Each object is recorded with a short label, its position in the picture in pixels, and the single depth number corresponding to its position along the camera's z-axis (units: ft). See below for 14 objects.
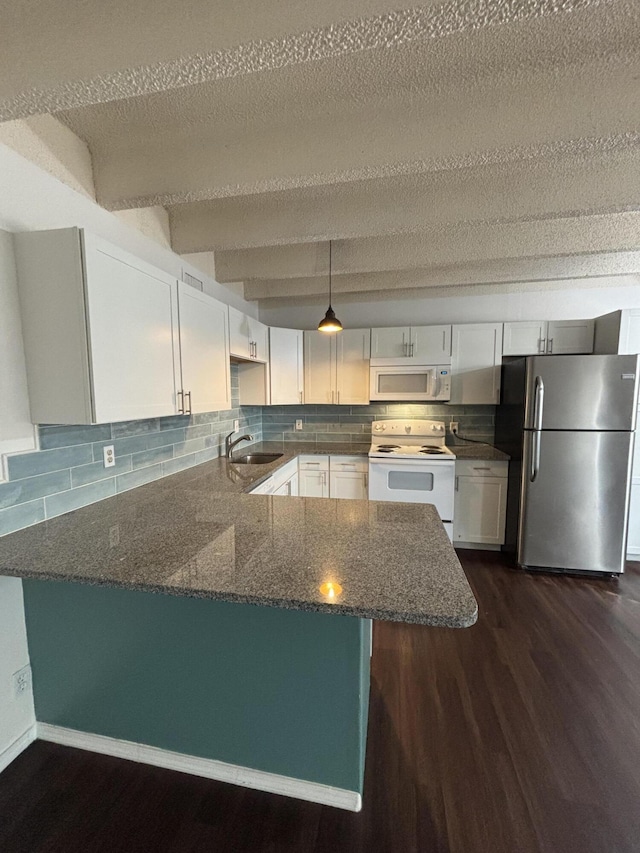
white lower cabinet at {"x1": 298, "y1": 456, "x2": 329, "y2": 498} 11.32
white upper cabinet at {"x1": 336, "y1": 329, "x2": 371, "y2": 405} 11.40
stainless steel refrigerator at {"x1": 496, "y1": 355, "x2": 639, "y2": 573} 8.77
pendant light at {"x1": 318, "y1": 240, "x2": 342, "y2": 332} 8.29
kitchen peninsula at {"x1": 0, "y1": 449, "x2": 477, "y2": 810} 3.46
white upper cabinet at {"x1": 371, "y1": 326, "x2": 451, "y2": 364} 10.83
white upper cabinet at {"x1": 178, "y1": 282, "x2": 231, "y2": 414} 6.30
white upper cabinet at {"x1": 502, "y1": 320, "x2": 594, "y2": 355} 10.19
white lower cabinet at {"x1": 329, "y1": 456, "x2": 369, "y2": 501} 11.11
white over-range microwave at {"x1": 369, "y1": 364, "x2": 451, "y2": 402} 10.70
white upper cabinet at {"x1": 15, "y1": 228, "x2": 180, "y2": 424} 4.18
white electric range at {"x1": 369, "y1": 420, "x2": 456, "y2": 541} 10.21
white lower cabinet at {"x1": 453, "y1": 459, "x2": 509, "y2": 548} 10.36
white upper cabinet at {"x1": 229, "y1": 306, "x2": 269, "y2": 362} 8.40
